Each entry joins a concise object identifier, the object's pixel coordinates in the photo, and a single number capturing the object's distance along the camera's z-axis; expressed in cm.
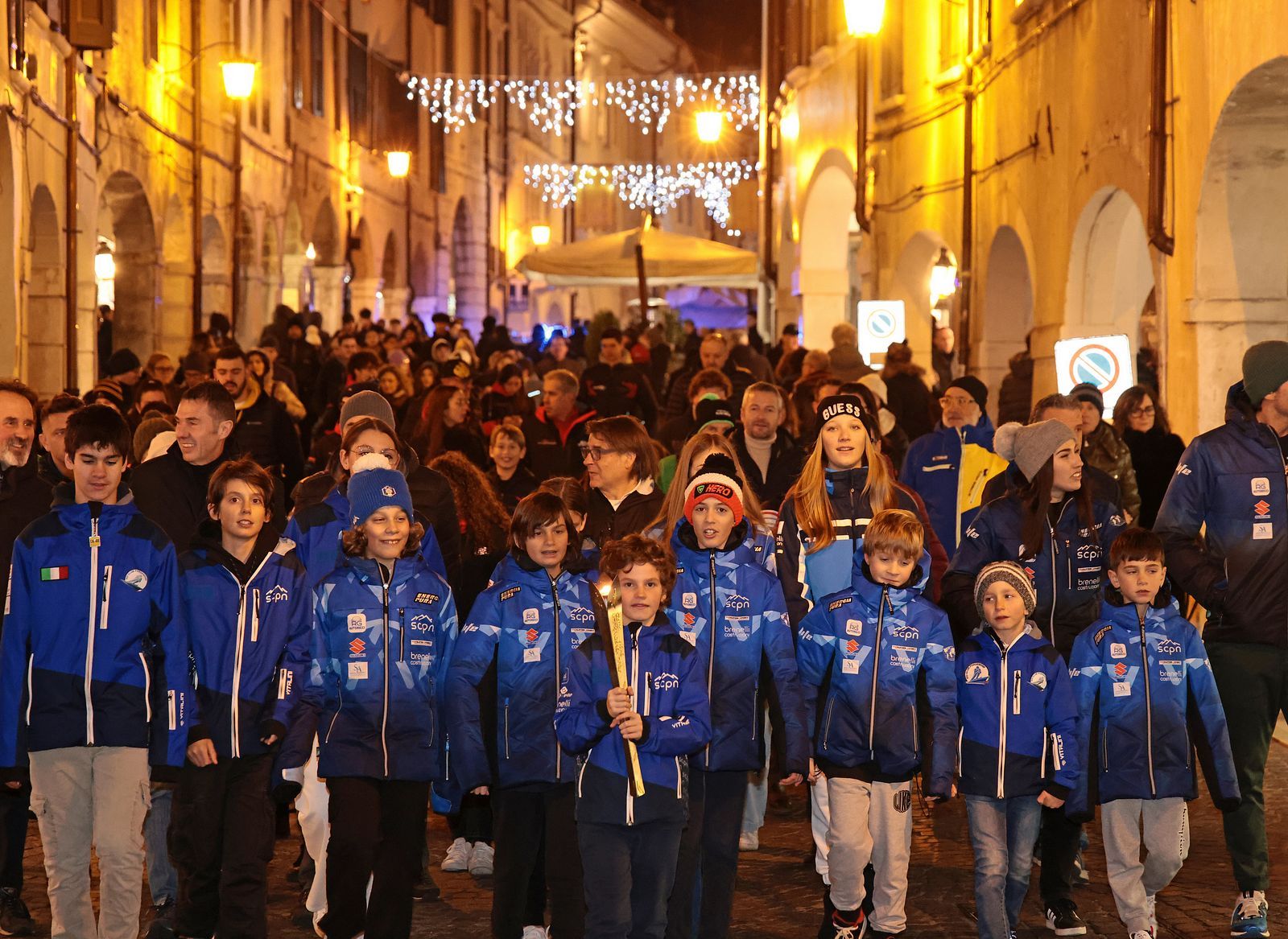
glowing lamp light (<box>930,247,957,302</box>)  2734
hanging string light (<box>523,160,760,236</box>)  5291
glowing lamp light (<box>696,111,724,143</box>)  3319
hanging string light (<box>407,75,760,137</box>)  4153
